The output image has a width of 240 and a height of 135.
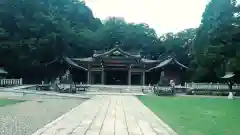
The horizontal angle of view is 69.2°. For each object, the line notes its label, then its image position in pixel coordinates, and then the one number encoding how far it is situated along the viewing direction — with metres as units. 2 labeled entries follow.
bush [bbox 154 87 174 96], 13.16
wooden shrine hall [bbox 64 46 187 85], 18.89
